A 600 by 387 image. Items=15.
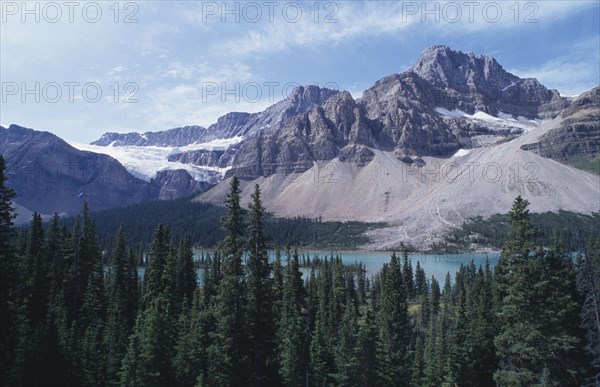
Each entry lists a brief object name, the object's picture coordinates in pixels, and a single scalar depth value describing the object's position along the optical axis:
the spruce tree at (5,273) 27.55
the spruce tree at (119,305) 43.46
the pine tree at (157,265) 52.19
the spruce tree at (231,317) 29.98
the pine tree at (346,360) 43.03
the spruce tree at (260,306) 31.09
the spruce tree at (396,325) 48.88
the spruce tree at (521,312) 27.53
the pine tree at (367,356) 41.97
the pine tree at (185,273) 61.00
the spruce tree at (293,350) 43.44
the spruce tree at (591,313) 33.13
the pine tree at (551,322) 27.47
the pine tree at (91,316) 42.91
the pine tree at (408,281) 139.62
